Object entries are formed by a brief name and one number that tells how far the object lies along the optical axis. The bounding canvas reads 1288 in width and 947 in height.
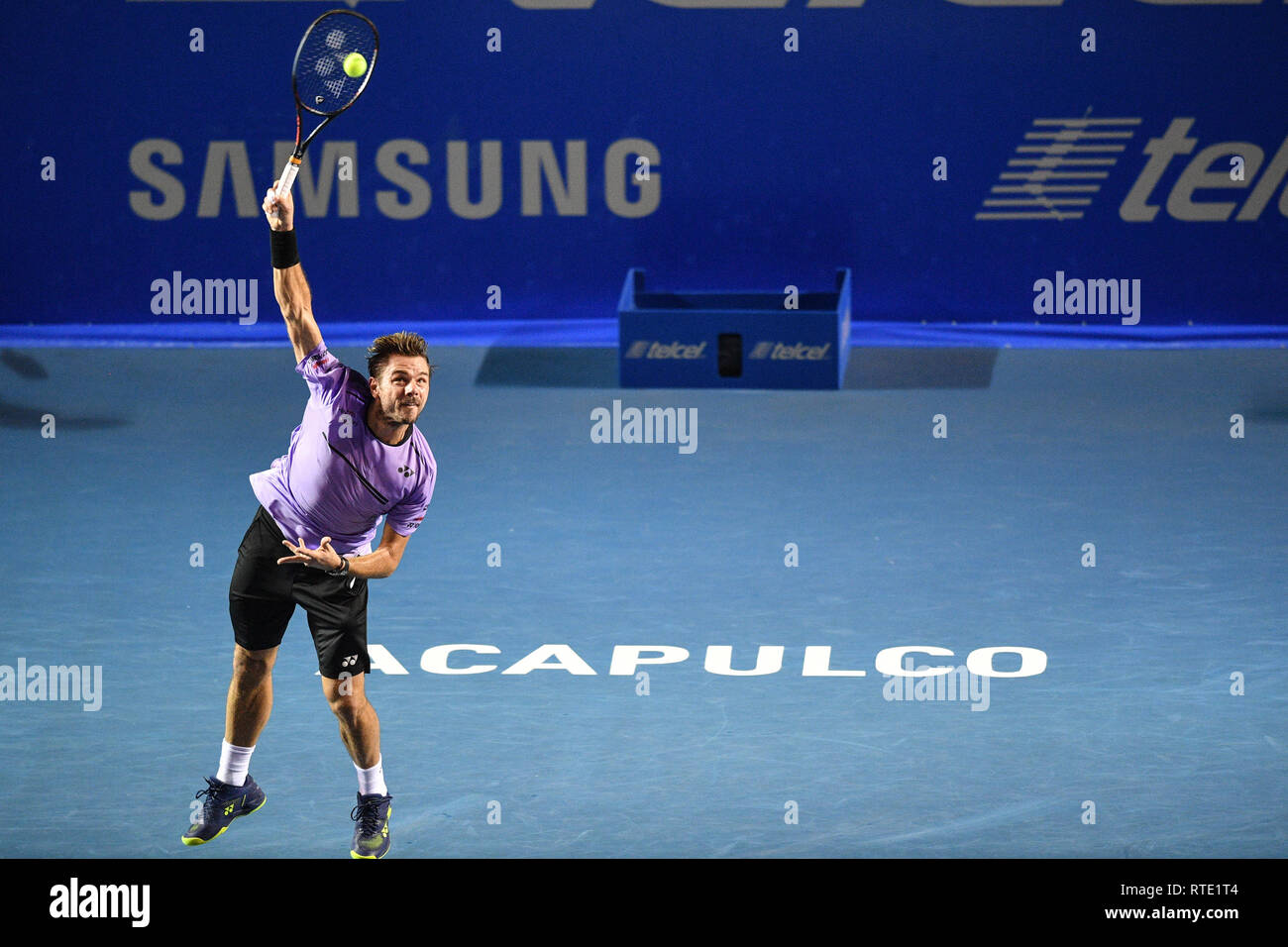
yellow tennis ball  11.57
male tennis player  10.41
